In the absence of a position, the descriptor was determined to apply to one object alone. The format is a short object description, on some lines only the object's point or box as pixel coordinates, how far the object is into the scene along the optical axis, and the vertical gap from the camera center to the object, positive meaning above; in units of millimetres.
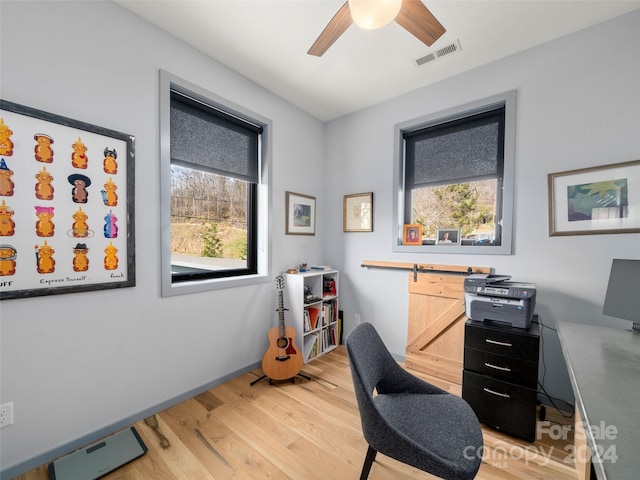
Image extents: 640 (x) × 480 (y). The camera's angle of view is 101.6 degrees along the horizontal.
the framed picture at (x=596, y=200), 1721 +264
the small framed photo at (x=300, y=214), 2896 +249
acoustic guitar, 2297 -1075
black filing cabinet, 1620 -907
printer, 1721 -441
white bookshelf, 2604 -805
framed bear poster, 1352 +164
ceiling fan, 1140 +1115
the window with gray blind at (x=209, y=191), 2006 +391
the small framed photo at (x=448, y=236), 2512 +5
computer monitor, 1439 -308
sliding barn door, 2295 -815
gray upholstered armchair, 1007 -835
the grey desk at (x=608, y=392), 594 -509
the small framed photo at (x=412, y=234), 2688 +23
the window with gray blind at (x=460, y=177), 2250 +574
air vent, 2029 +1480
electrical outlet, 1341 -940
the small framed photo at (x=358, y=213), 2941 +270
